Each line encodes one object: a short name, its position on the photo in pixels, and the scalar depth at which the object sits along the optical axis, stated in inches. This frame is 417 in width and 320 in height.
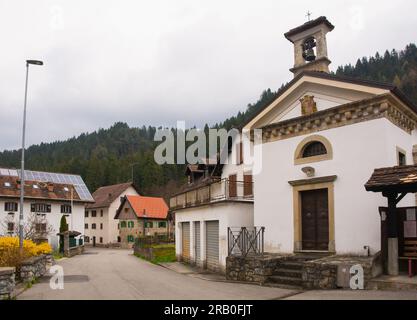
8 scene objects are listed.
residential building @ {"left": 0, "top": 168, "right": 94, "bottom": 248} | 1814.7
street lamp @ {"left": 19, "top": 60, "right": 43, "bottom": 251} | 681.2
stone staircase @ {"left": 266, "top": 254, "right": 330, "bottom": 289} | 553.3
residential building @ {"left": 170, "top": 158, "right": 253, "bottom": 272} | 764.6
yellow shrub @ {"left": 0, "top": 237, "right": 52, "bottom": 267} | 603.3
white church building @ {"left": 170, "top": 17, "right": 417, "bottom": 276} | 572.4
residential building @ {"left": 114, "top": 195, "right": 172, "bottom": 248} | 2343.8
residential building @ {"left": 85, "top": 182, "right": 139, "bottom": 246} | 2588.6
